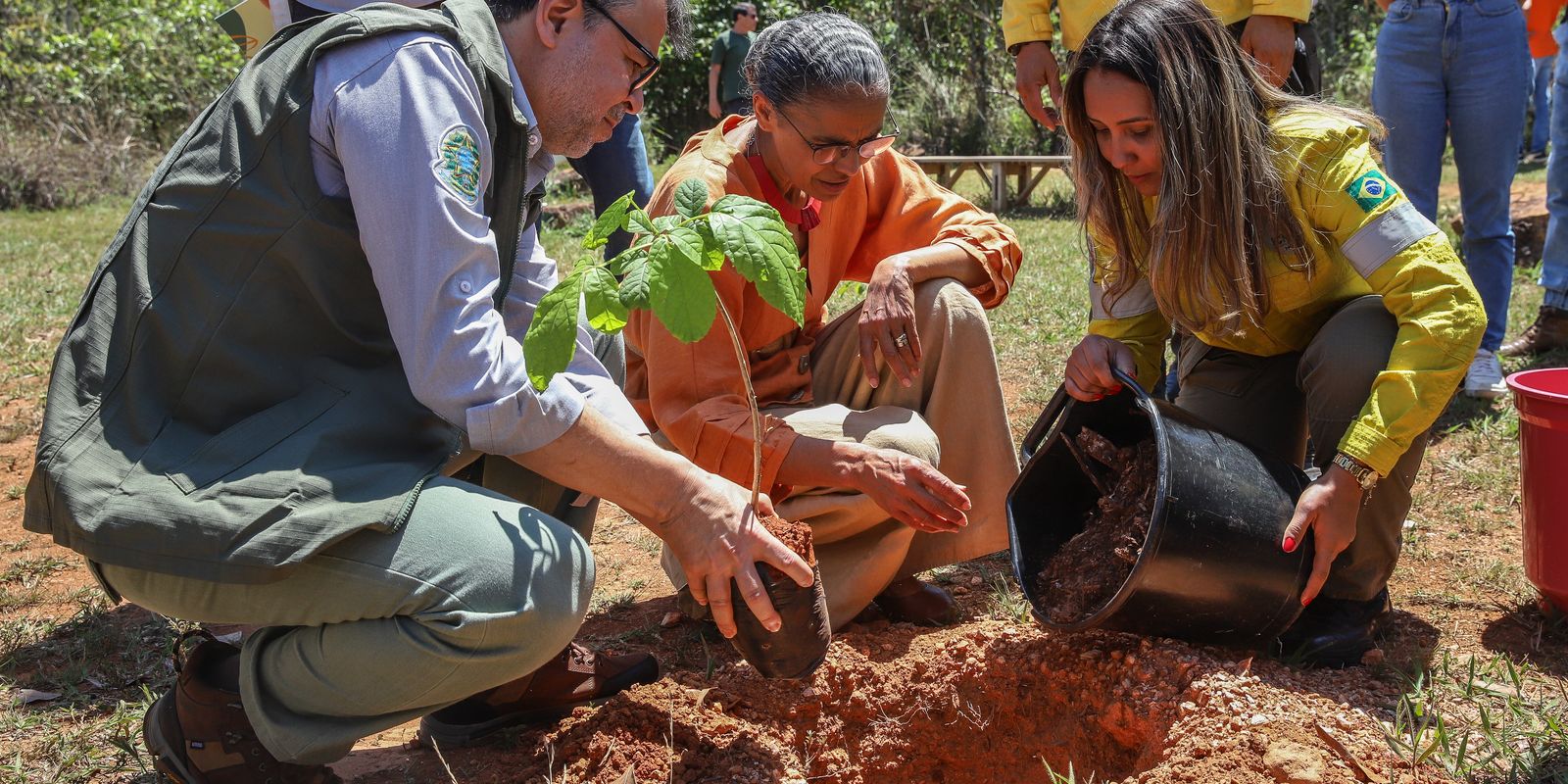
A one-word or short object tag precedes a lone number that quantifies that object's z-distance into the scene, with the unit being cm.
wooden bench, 924
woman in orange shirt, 236
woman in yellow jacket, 203
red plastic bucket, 217
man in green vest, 161
